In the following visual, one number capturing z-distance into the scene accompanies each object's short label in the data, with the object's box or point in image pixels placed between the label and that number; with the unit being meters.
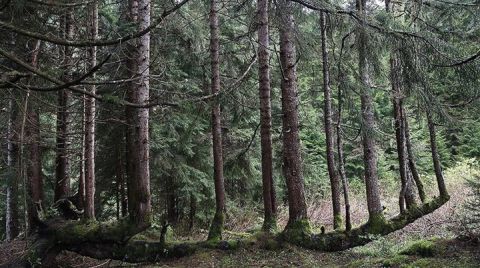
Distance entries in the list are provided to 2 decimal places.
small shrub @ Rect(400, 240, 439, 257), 6.38
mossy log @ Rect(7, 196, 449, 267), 8.28
